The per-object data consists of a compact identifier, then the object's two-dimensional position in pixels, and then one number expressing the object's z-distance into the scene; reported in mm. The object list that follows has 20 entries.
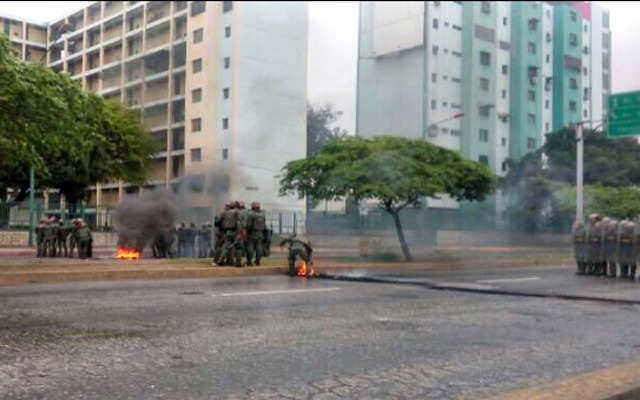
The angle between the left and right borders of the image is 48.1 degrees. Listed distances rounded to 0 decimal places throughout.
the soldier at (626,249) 17250
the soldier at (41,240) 21781
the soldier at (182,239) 17767
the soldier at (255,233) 16031
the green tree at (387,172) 20141
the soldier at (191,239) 18594
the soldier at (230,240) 16047
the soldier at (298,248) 15852
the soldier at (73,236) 21395
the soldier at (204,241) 19141
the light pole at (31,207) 25891
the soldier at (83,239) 20703
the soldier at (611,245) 17594
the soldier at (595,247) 17941
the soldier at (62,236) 22081
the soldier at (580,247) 18297
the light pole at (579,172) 23223
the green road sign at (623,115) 16266
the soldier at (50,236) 21906
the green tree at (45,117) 13703
